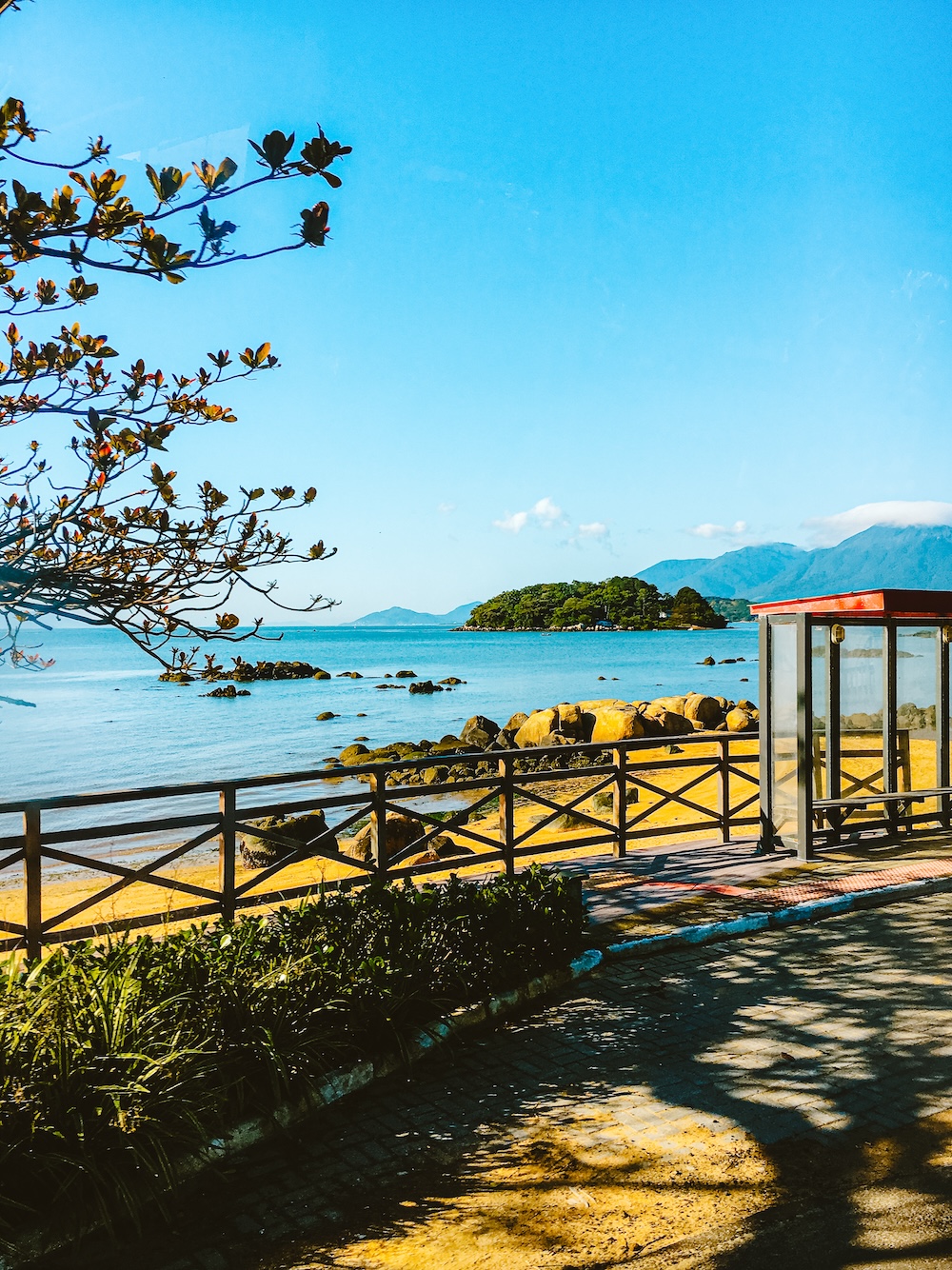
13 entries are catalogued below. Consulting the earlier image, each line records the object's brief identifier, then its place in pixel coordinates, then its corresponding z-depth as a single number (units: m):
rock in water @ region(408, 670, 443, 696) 71.56
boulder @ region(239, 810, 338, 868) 17.17
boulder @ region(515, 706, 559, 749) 31.50
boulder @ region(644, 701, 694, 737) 30.59
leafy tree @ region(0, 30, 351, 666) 3.22
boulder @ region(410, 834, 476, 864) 13.48
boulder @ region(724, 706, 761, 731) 33.59
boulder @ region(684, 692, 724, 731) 35.44
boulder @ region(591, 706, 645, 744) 28.69
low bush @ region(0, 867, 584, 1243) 3.71
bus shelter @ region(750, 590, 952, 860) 10.28
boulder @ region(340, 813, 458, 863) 14.96
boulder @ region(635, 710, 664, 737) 29.67
